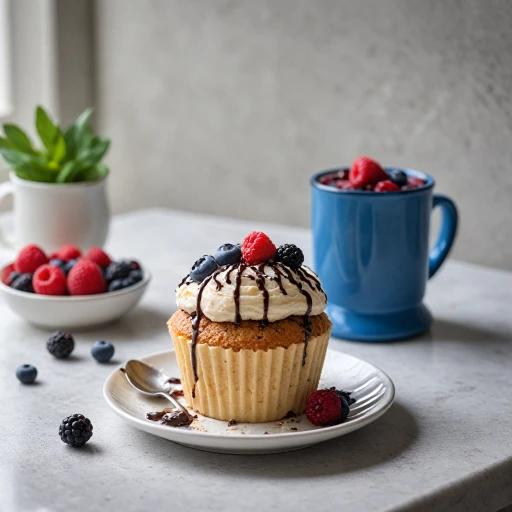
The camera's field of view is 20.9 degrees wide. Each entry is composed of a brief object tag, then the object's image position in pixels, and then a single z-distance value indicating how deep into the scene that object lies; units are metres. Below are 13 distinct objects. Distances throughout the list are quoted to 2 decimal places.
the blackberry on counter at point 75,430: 0.78
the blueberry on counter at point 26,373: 0.87
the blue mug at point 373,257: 0.94
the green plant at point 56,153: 1.07
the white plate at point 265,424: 0.75
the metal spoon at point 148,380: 0.83
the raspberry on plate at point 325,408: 0.79
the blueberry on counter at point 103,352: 0.91
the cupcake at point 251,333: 0.80
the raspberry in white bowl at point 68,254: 0.99
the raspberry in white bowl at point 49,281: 0.95
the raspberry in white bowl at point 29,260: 0.98
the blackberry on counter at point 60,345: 0.91
